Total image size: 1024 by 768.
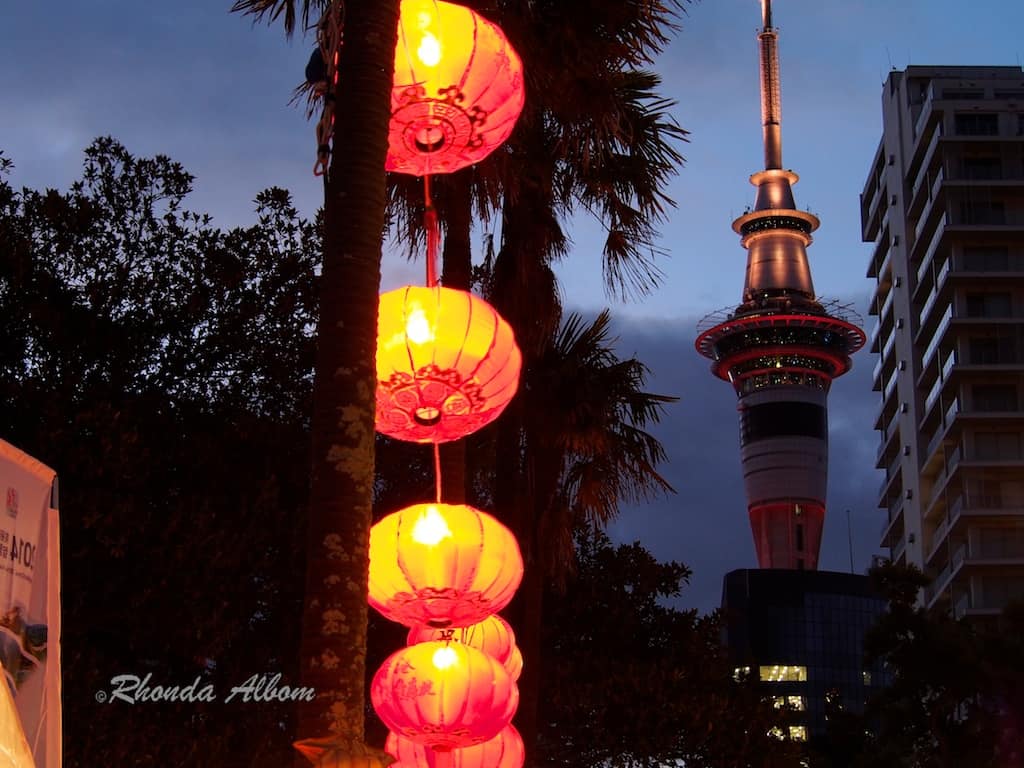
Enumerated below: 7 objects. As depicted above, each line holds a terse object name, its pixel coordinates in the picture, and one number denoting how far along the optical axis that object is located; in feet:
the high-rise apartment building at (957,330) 222.07
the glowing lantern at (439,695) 32.40
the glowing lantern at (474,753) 36.76
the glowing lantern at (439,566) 31.17
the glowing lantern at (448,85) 29.25
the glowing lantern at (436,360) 30.07
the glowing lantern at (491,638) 38.37
